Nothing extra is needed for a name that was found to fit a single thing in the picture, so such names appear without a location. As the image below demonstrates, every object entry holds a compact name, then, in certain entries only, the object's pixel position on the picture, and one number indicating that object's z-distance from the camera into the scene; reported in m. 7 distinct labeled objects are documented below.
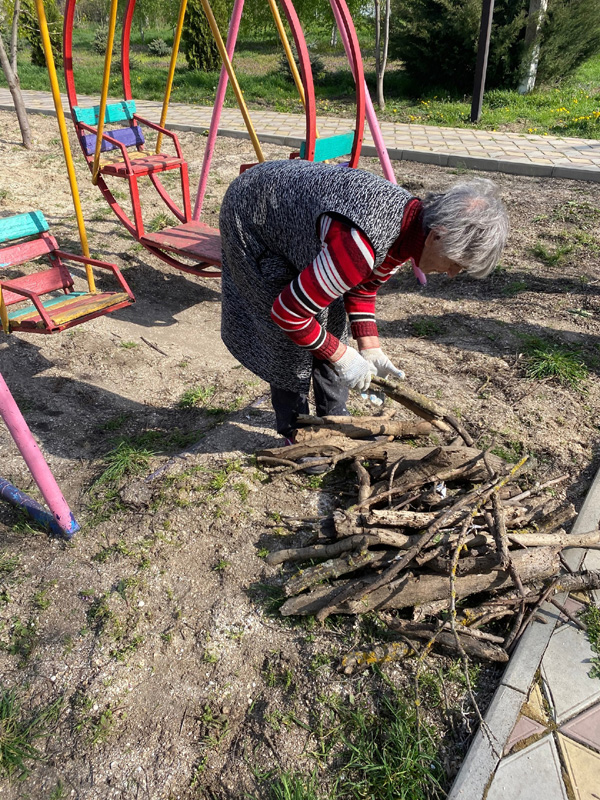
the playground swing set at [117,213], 2.54
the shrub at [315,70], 13.24
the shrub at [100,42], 18.55
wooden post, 8.34
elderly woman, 1.86
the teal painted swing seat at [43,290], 3.25
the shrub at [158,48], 18.88
